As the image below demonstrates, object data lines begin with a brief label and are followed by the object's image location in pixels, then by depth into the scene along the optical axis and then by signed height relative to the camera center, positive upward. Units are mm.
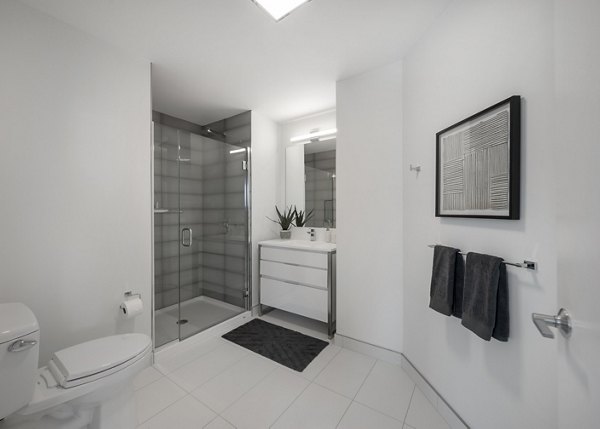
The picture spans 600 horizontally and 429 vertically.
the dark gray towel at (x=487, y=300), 1040 -405
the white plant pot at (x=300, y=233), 2972 -269
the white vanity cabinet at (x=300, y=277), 2316 -702
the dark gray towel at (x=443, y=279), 1306 -387
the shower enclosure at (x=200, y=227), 2389 -176
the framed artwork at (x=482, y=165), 995 +238
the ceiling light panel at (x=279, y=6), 1327 +1192
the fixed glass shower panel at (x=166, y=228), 2311 -168
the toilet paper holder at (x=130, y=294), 1770 -633
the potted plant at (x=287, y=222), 3018 -132
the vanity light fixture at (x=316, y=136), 2766 +943
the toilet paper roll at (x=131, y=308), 1686 -699
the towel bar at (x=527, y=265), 937 -216
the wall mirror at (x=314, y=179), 2756 +405
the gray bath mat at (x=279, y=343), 2017 -1264
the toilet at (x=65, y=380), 989 -814
